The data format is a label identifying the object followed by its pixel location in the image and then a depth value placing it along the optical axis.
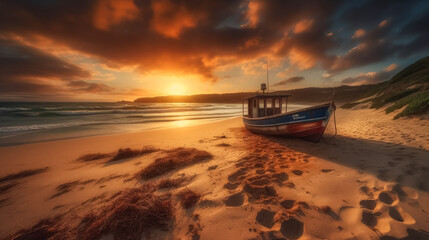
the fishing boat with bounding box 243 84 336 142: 6.61
